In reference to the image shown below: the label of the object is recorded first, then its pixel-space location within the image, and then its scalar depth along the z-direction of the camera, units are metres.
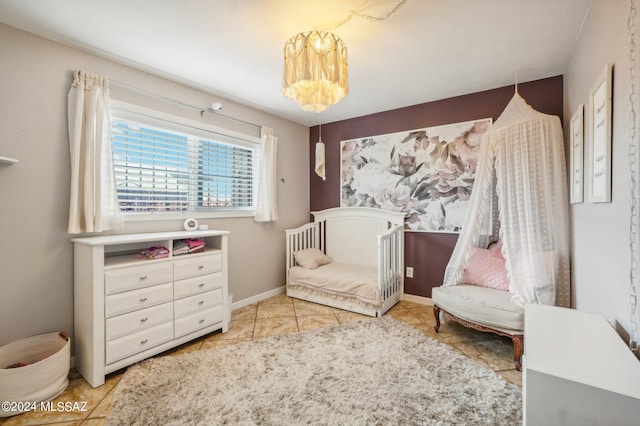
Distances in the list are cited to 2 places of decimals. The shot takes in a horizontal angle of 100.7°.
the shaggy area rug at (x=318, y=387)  1.46
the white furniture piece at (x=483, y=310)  1.92
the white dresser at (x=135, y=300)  1.74
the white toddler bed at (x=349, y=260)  2.85
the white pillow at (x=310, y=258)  3.37
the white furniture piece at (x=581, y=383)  0.76
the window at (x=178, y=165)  2.26
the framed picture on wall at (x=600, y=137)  1.26
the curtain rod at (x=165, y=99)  2.19
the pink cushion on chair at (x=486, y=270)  2.33
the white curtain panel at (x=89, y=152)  1.91
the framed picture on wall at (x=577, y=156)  1.72
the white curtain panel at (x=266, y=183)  3.30
